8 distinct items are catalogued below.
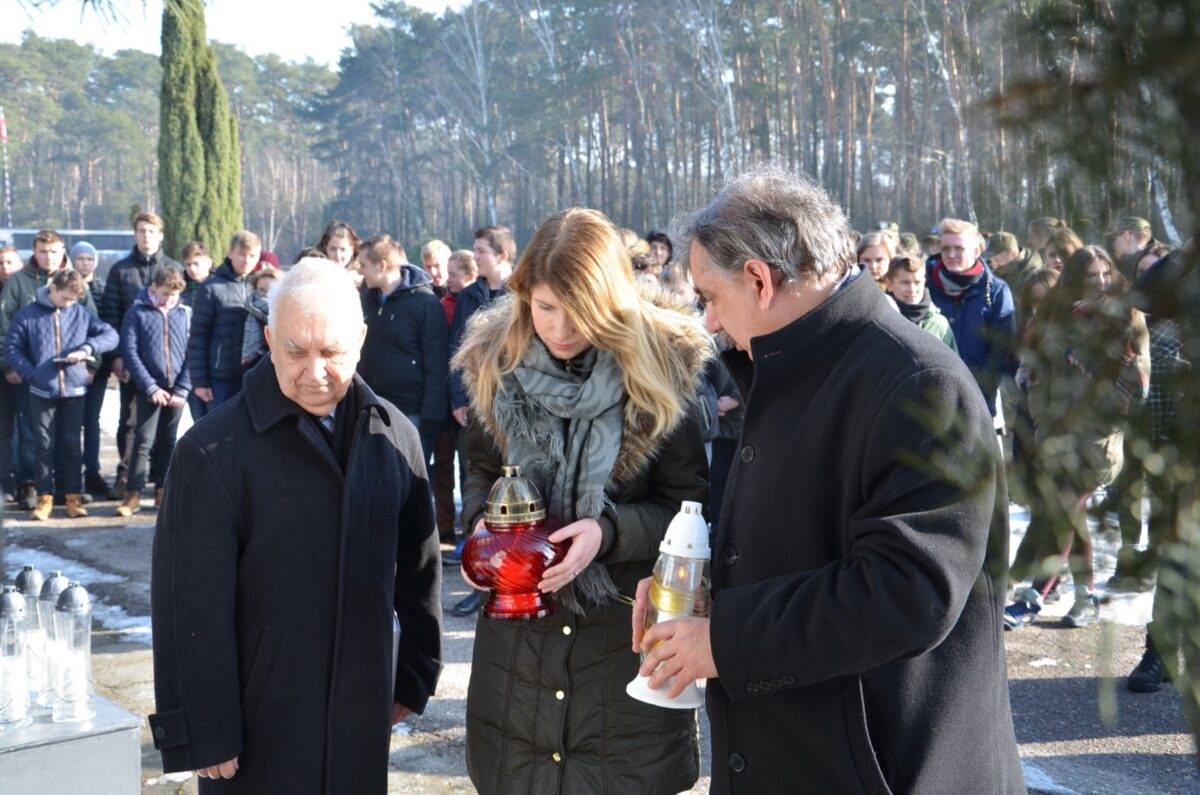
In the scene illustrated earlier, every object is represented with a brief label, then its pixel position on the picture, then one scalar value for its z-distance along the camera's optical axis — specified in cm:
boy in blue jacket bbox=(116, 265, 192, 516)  843
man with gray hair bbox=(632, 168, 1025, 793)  165
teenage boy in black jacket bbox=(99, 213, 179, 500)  923
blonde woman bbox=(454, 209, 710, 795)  255
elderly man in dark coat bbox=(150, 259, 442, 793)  237
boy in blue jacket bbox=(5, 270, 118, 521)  831
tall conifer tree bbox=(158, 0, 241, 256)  2375
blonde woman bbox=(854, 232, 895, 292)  662
